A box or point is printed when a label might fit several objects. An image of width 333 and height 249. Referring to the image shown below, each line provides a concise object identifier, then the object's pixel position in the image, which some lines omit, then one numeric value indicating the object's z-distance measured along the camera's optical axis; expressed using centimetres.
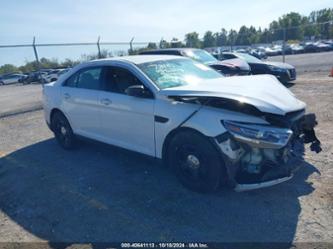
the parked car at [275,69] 1151
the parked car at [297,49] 4419
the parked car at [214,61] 997
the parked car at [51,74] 2701
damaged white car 339
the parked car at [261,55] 3439
